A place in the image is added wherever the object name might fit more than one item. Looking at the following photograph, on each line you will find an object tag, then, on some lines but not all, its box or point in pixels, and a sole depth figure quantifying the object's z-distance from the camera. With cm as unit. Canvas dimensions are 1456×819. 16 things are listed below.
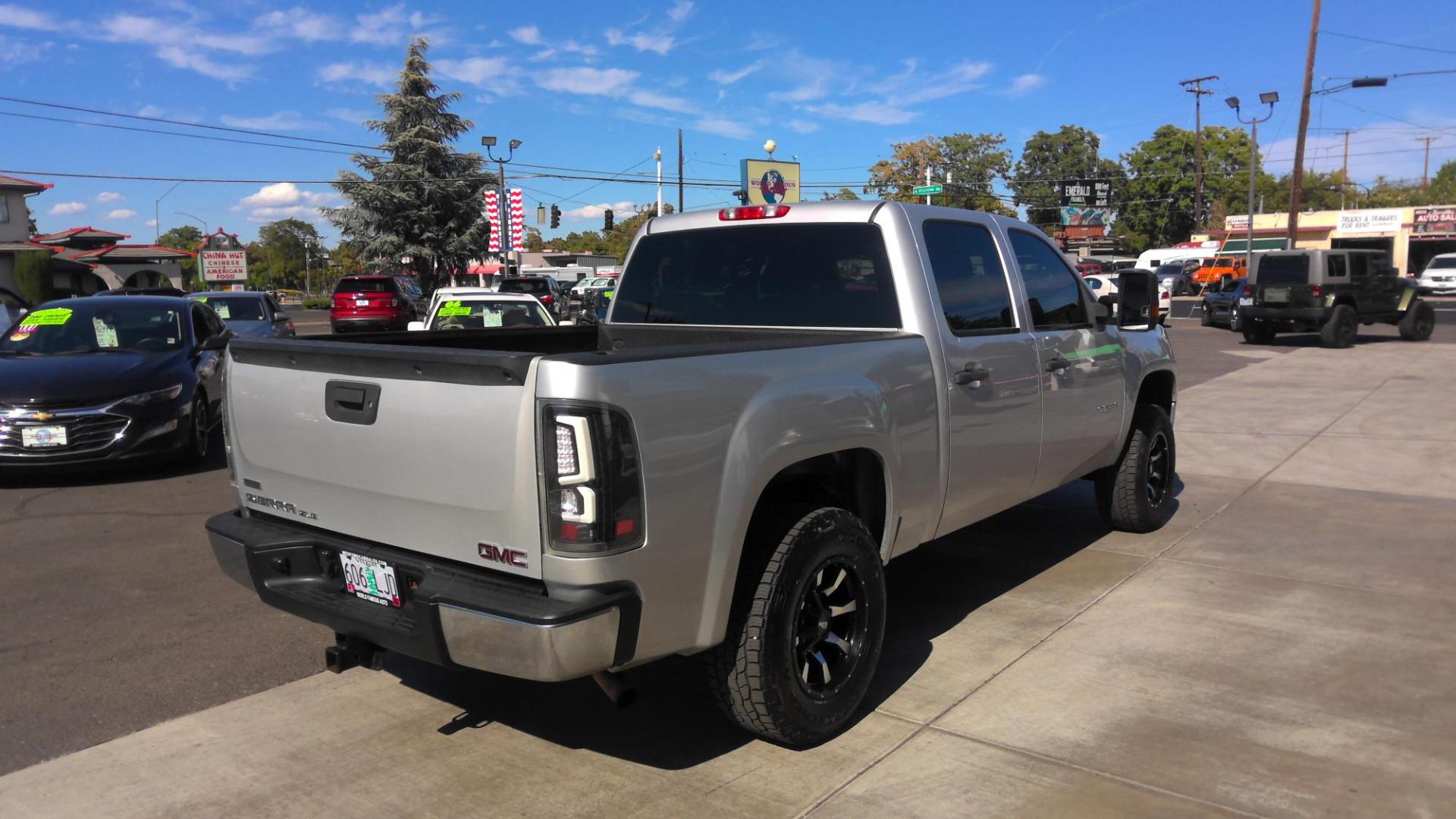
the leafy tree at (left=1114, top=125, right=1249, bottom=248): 8312
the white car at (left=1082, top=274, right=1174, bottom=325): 2839
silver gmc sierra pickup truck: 292
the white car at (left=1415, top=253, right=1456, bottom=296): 3975
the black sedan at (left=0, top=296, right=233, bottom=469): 802
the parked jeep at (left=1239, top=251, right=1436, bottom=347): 2036
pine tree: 4081
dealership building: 5666
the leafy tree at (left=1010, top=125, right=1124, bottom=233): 8712
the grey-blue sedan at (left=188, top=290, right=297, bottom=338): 1504
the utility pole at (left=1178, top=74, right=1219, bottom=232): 6512
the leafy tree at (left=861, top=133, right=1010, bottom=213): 6203
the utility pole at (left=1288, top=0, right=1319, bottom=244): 3594
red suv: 2464
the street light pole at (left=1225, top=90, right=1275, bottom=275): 4325
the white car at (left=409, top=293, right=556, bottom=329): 1294
